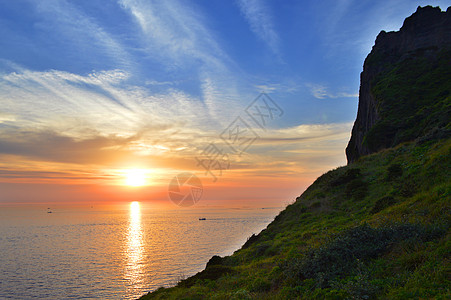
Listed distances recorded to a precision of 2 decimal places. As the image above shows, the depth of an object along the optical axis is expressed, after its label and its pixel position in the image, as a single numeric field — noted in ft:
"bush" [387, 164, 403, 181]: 86.92
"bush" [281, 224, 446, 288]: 40.60
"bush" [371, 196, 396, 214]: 70.38
